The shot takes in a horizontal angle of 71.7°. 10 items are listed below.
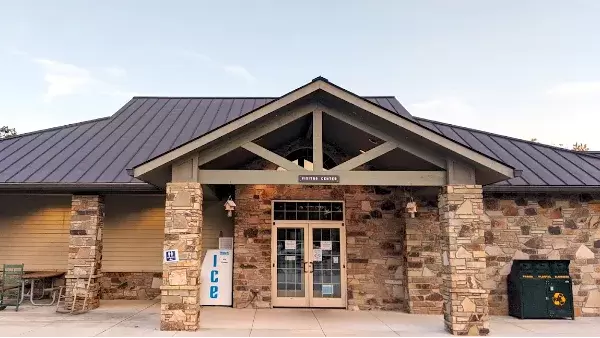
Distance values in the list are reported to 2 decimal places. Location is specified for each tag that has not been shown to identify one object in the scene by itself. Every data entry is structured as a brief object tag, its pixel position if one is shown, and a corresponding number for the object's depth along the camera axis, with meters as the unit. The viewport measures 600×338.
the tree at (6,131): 36.92
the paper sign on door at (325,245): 9.61
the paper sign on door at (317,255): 9.57
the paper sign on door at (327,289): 9.45
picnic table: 9.26
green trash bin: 8.16
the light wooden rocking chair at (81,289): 8.46
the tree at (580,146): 31.87
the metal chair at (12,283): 8.66
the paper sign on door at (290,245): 9.62
